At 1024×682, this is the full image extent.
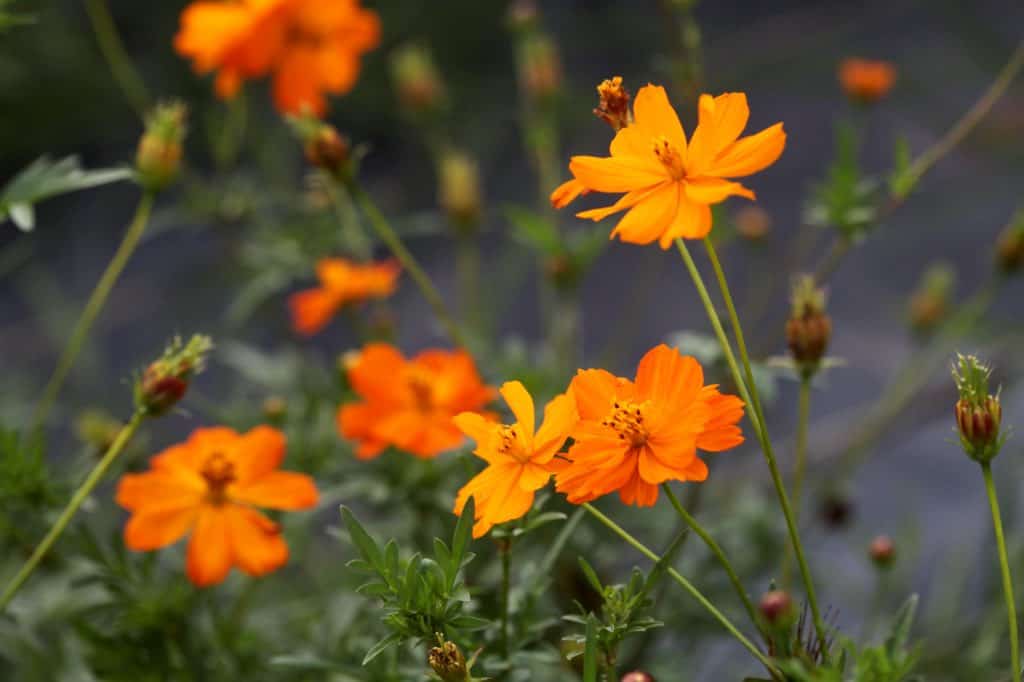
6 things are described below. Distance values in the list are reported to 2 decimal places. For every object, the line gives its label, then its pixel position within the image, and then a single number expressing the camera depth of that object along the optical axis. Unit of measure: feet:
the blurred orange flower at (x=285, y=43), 4.81
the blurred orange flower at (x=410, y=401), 4.49
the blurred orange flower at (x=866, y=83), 4.96
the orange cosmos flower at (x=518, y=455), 4.09
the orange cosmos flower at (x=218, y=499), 4.37
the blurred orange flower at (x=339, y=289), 4.82
